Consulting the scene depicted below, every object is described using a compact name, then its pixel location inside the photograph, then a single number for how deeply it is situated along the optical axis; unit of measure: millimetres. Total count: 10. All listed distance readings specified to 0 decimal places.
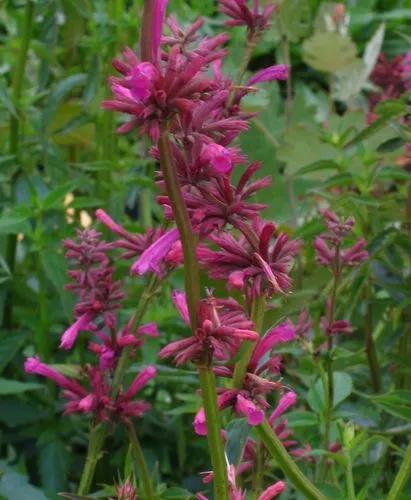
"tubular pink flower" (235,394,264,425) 641
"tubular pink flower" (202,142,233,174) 612
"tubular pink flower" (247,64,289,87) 778
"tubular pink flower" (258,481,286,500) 708
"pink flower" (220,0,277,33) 931
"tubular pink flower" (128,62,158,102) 587
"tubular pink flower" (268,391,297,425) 761
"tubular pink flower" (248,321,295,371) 678
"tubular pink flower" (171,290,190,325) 673
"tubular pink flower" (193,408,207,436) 670
